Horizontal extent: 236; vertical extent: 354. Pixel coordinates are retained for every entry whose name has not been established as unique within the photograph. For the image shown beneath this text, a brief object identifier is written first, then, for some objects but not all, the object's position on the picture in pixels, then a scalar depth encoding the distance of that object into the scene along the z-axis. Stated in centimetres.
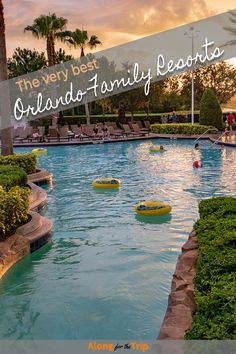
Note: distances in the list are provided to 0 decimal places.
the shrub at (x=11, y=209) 913
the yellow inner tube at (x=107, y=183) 1673
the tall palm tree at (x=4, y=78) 1673
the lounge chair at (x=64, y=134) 3616
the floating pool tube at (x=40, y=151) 2992
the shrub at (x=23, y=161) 1623
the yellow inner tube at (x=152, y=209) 1242
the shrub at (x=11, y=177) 1117
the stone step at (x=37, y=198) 1346
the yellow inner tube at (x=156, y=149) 2777
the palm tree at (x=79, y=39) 4496
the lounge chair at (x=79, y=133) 3531
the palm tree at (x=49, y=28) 4122
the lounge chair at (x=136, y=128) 3945
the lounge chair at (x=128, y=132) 3747
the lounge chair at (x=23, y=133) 3598
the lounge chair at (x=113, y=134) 3746
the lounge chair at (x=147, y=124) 4375
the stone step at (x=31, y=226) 992
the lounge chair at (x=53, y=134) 3622
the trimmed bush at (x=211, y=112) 3800
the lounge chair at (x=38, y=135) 3538
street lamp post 3978
